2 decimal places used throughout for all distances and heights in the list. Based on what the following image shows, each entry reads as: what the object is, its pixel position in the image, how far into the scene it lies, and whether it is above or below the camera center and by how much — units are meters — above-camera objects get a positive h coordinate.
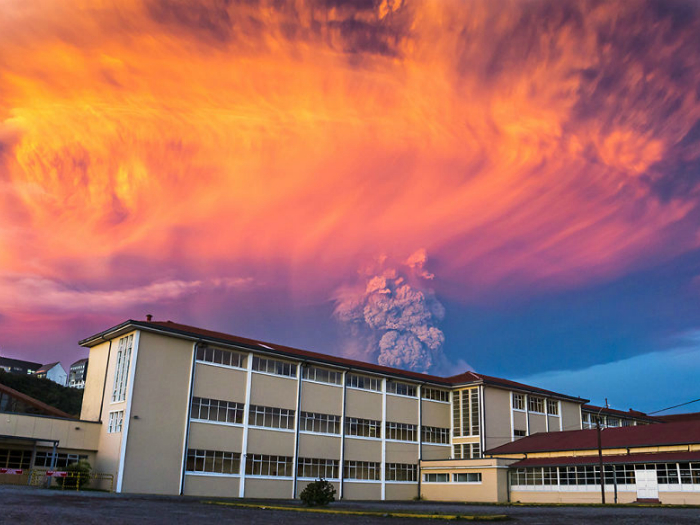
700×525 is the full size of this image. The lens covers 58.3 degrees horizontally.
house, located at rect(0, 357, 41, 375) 142.00 +18.13
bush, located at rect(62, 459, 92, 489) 37.19 -1.52
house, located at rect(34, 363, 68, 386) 143.25 +16.97
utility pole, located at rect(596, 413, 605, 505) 40.97 -0.64
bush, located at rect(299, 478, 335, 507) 29.02 -1.68
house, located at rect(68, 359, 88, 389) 152.50 +18.01
